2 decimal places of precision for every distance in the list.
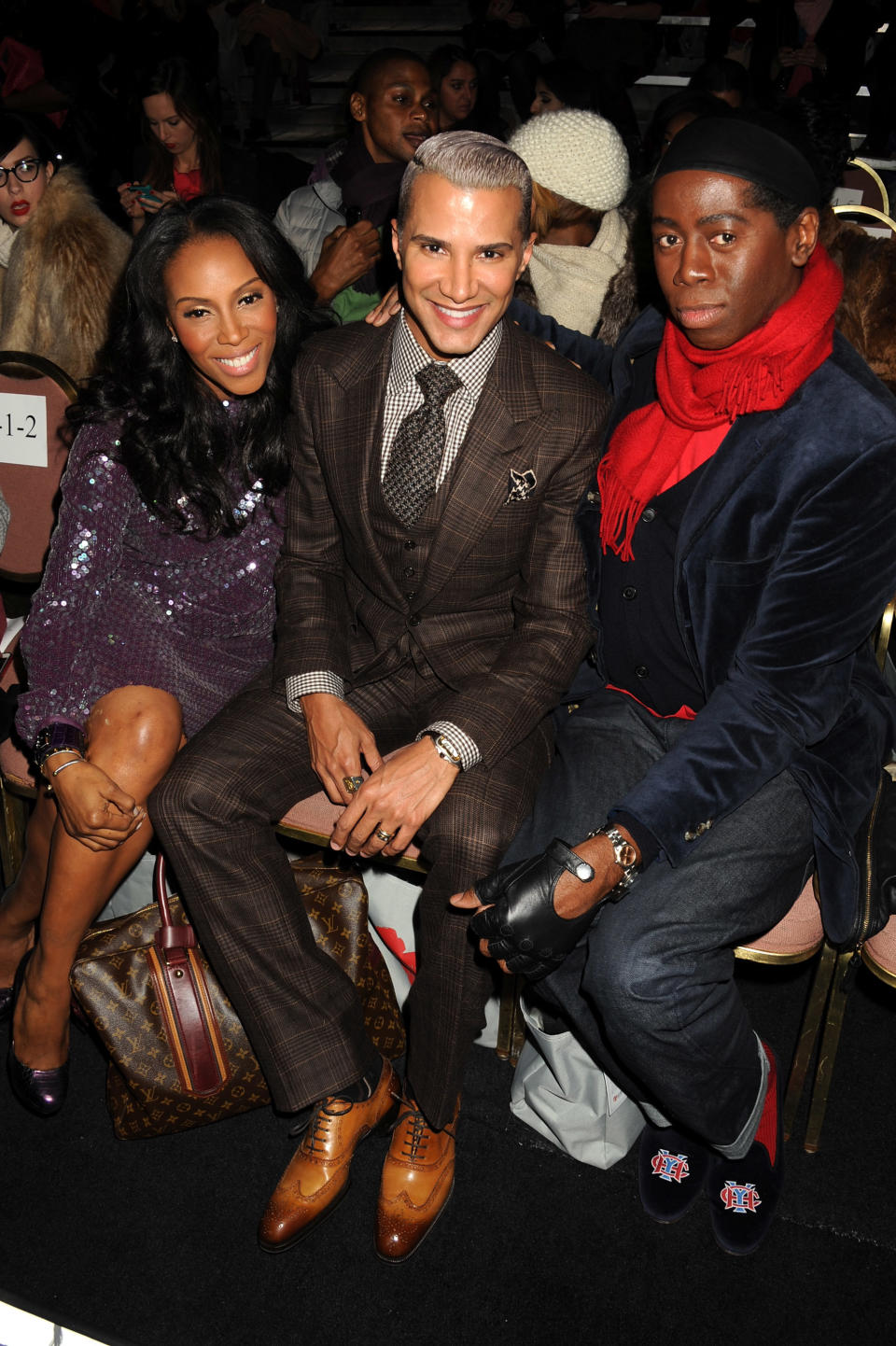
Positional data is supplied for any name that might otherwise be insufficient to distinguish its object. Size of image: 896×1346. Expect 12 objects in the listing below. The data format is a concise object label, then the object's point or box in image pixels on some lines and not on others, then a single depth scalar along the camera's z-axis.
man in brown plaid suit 2.02
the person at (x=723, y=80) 5.69
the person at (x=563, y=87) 5.44
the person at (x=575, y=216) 3.01
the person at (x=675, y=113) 4.16
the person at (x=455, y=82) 5.65
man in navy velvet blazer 1.84
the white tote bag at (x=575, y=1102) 2.21
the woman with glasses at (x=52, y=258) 3.55
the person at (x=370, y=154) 3.84
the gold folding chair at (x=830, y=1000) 2.07
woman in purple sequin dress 2.15
